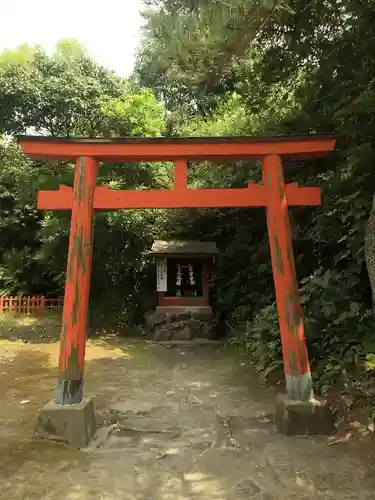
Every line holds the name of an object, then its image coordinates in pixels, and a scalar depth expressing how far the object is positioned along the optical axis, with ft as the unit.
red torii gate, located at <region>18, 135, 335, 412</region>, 16.85
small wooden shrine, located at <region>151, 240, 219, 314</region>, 41.68
